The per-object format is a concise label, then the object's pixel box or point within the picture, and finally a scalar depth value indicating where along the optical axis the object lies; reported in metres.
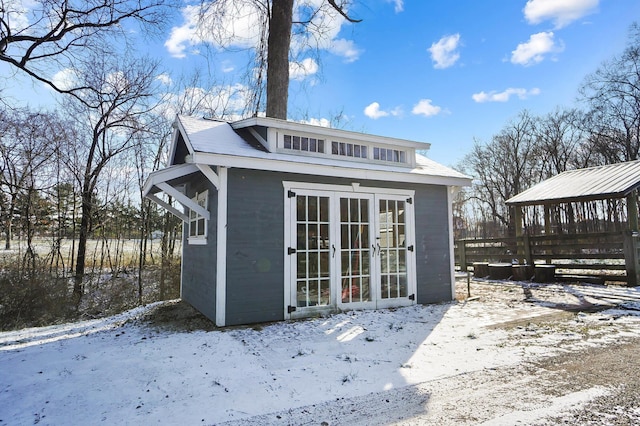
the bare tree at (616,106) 16.56
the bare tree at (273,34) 8.96
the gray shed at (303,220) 4.80
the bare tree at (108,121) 10.12
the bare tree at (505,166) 21.77
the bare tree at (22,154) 8.85
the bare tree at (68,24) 6.90
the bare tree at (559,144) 19.62
